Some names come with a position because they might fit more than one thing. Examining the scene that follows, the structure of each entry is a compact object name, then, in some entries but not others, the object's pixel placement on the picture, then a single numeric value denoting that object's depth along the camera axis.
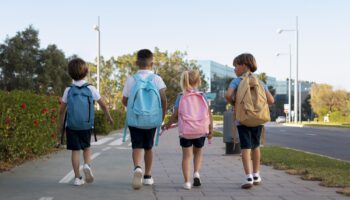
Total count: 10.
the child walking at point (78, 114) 6.95
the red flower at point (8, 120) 8.68
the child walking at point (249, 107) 6.93
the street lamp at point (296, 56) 58.22
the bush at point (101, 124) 25.45
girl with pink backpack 6.81
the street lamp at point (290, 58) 68.00
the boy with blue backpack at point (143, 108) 6.64
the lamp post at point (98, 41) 34.97
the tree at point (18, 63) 47.94
